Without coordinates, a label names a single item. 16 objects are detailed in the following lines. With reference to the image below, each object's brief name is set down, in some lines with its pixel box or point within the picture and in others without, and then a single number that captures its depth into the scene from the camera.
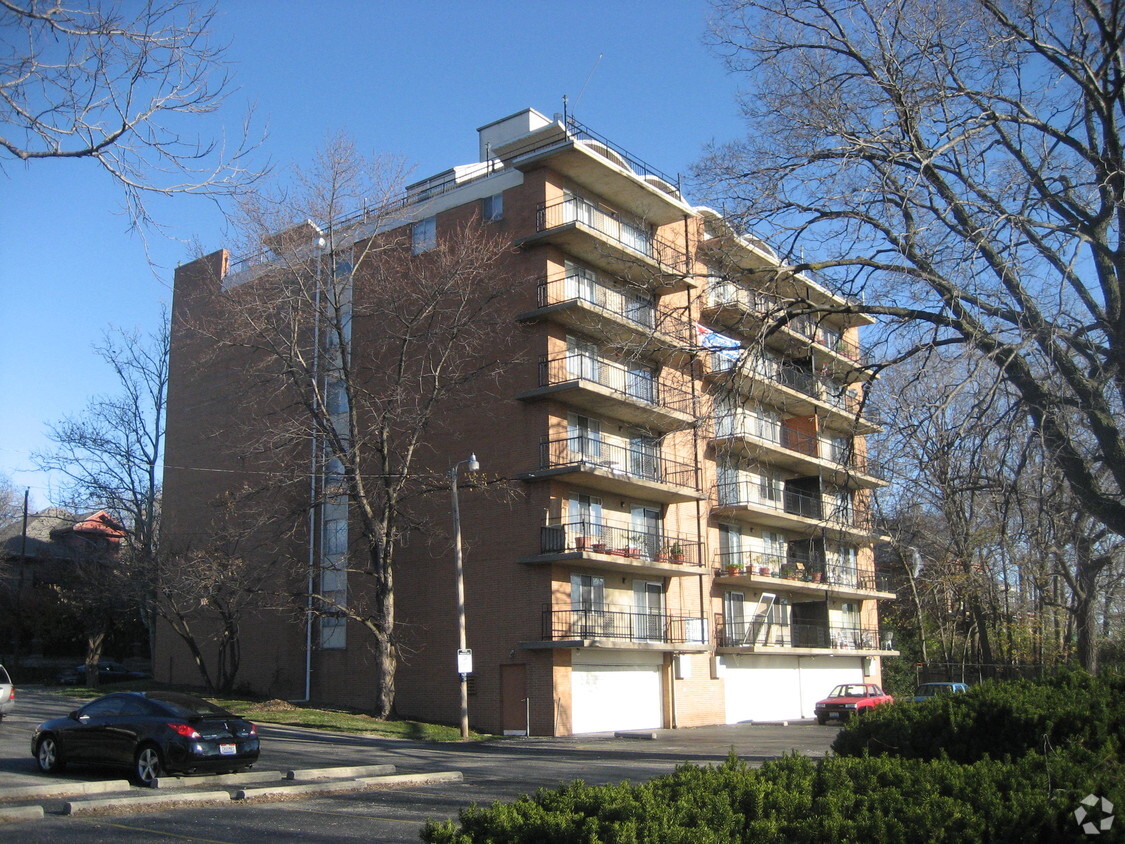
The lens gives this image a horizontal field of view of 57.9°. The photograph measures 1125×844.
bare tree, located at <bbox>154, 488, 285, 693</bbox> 33.19
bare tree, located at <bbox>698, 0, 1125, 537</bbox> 13.09
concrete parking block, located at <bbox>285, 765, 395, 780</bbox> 16.11
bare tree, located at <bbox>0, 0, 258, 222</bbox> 8.22
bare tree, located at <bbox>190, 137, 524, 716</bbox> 30.52
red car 35.09
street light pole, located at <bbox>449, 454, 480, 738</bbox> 28.02
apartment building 31.08
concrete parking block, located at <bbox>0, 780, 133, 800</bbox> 12.93
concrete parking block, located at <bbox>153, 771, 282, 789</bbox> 14.73
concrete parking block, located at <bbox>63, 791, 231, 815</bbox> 12.30
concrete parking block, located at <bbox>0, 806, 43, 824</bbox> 11.40
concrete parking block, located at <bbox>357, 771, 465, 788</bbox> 16.03
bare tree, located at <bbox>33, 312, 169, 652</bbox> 41.56
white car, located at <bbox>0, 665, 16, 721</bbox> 22.66
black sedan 14.94
